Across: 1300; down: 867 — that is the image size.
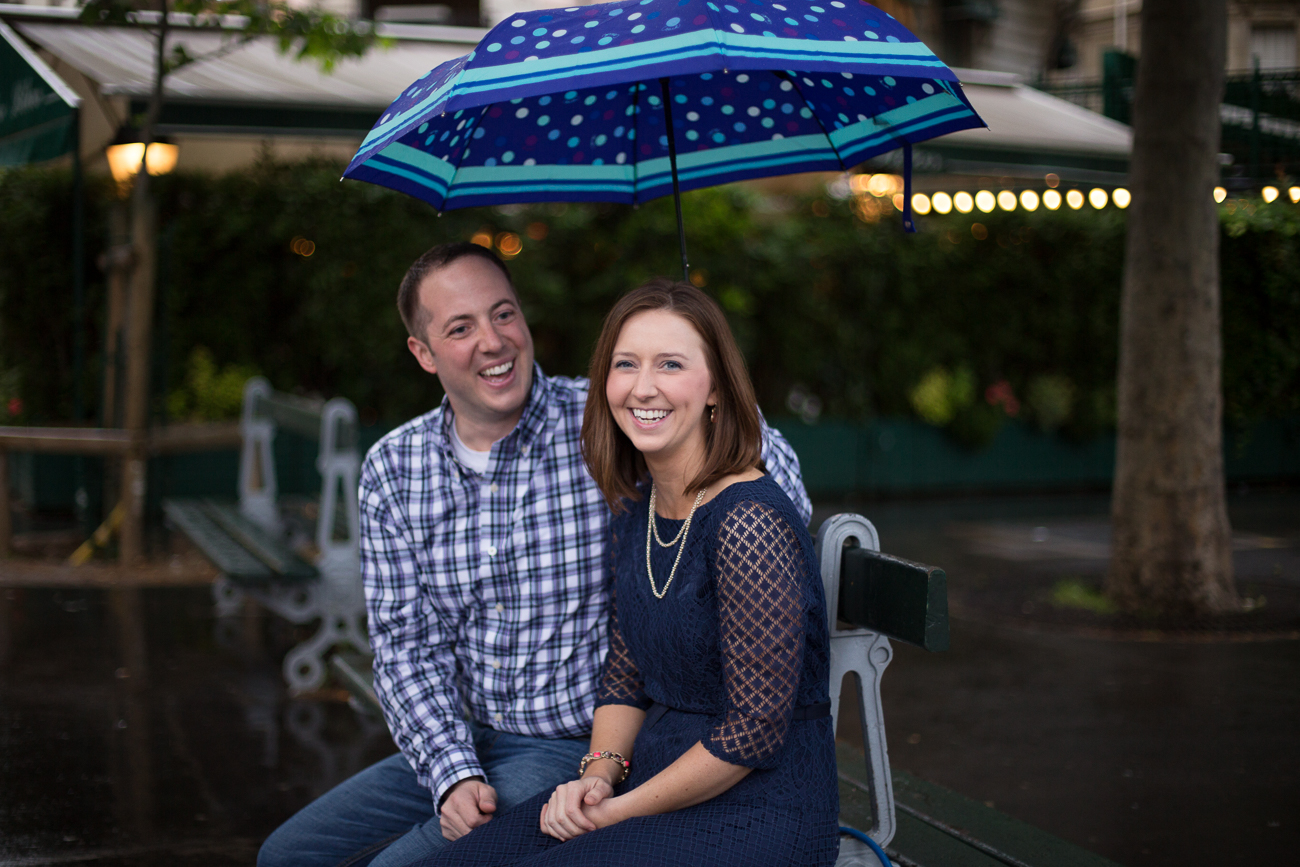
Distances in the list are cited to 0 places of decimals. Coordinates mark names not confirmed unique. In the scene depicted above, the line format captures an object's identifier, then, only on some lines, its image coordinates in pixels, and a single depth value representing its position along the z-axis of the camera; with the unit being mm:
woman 2234
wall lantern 8719
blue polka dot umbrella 2193
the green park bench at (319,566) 5754
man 2826
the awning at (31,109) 7477
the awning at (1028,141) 10695
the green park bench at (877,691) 2475
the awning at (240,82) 8414
